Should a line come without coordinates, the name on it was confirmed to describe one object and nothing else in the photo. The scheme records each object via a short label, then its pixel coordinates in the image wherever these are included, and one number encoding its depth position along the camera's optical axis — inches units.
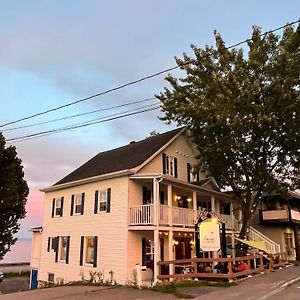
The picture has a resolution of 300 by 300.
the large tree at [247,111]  743.1
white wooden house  732.7
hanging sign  629.9
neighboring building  1211.9
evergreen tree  754.8
